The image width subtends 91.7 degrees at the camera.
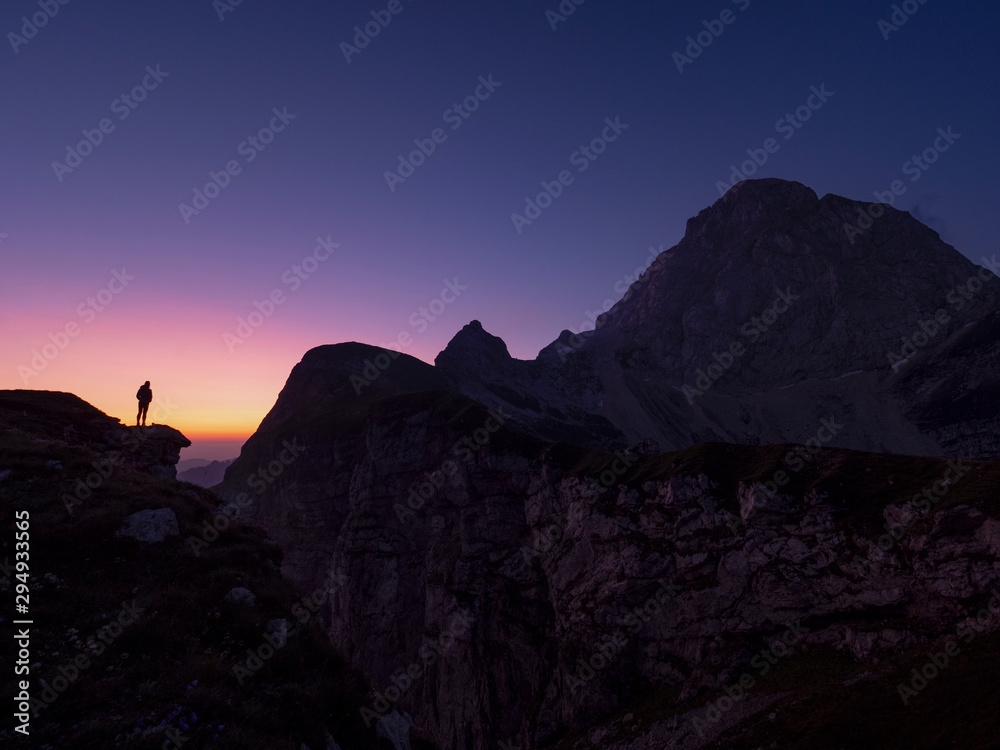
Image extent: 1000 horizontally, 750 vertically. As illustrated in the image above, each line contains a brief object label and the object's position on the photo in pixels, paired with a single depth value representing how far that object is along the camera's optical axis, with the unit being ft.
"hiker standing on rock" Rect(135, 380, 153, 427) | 114.83
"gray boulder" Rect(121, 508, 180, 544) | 51.93
